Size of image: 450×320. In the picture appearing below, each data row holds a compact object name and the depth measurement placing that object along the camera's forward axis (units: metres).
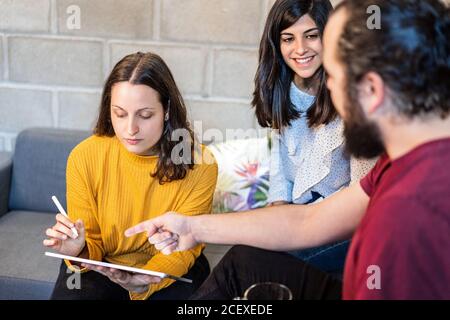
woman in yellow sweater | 1.49
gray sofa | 2.02
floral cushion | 1.96
